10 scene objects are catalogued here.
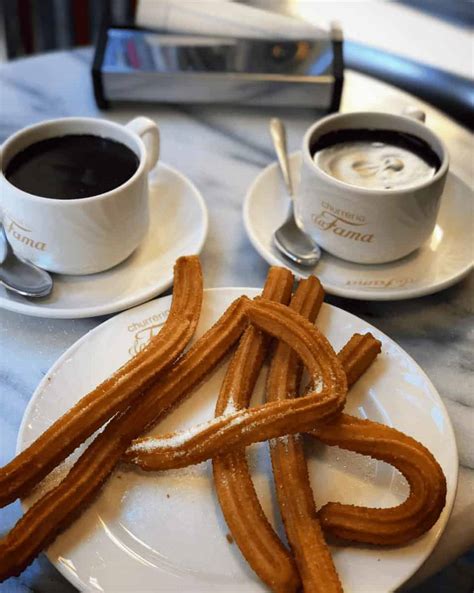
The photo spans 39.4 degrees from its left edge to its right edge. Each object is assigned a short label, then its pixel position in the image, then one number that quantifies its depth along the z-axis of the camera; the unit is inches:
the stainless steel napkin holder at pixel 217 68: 42.9
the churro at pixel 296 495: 20.4
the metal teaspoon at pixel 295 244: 31.9
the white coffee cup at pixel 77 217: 28.6
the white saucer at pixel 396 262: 30.9
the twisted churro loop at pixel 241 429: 22.8
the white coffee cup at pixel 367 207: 29.4
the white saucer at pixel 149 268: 29.2
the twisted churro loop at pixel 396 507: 21.4
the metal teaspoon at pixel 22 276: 29.5
